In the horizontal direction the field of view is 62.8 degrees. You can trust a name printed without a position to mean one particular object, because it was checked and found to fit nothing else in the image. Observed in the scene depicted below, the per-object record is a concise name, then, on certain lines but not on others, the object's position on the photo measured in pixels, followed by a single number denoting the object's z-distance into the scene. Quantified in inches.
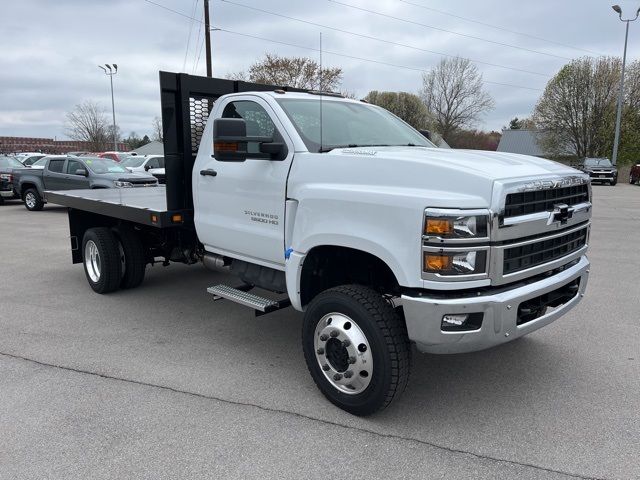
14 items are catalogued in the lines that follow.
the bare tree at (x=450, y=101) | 2285.9
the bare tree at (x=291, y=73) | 1417.3
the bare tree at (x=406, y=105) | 1945.1
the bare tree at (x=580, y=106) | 1620.3
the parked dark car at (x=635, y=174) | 1297.6
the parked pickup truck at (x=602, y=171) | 1261.1
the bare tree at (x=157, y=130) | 2338.6
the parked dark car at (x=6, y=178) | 717.3
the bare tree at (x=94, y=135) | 2522.1
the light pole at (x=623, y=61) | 1318.5
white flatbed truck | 119.3
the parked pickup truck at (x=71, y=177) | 582.6
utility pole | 880.6
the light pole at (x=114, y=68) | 2009.1
